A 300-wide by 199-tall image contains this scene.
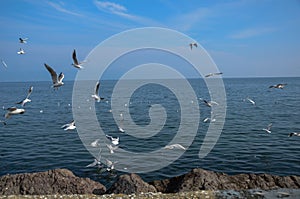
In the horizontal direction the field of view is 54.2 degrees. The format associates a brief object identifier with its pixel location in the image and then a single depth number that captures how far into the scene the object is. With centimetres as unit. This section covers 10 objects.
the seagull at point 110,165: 1828
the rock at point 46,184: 1212
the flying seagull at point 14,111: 1335
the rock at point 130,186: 1155
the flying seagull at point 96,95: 1497
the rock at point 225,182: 1194
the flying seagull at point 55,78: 1362
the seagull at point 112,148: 2149
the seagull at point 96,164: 1894
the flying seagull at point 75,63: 1485
